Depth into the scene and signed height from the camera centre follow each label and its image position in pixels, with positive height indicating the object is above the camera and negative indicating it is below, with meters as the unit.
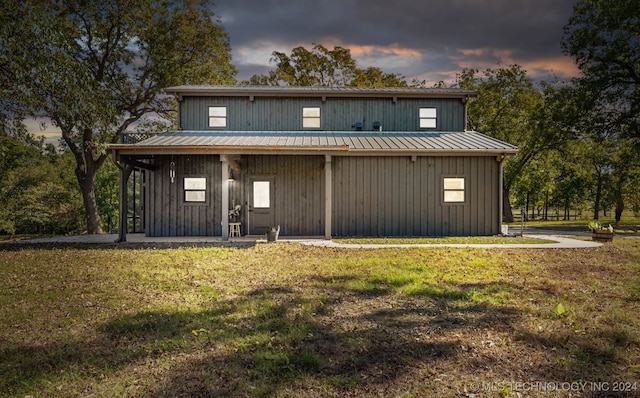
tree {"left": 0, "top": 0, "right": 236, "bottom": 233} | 18.22 +7.57
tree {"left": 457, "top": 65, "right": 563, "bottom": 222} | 27.00 +6.15
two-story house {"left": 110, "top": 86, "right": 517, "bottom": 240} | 14.83 +0.28
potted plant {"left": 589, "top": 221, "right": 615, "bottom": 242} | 13.40 -1.33
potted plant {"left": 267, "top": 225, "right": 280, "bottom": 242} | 13.17 -1.34
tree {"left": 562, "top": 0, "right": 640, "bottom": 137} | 17.62 +6.79
